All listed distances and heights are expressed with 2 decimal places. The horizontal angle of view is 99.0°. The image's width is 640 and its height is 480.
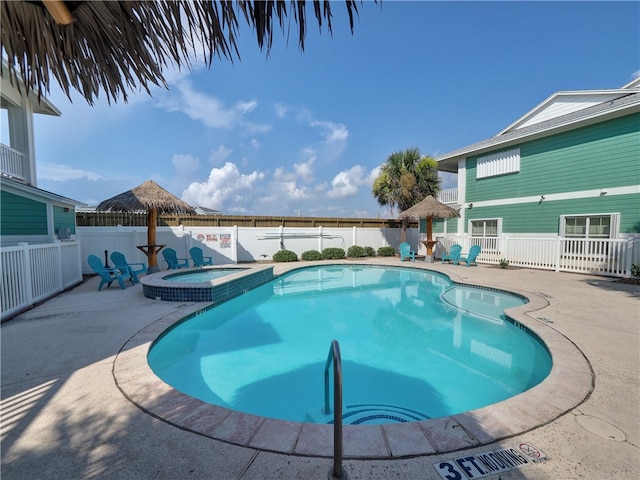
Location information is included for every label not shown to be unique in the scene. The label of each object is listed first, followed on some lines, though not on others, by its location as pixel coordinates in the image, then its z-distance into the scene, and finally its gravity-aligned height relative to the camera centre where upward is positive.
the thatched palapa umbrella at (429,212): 12.93 +0.71
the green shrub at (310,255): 14.05 -1.43
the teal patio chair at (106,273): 7.37 -1.24
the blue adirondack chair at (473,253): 11.95 -1.15
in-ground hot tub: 6.37 -1.51
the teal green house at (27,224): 5.20 +0.11
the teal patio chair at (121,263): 8.13 -1.11
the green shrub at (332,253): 14.45 -1.38
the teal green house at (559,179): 9.34 +1.96
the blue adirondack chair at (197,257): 11.12 -1.20
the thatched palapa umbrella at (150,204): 9.05 +0.81
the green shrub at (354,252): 15.02 -1.37
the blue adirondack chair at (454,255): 12.59 -1.30
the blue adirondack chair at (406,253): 13.84 -1.33
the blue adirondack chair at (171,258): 10.52 -1.18
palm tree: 15.80 +2.76
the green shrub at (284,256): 13.51 -1.42
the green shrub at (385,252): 16.38 -1.49
